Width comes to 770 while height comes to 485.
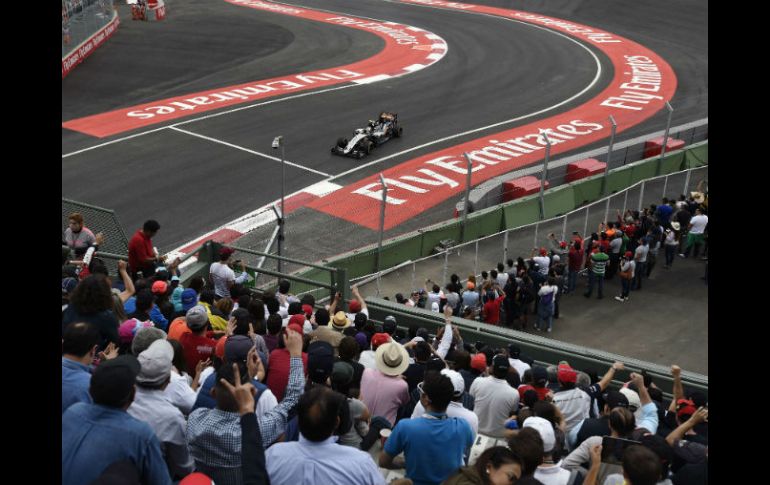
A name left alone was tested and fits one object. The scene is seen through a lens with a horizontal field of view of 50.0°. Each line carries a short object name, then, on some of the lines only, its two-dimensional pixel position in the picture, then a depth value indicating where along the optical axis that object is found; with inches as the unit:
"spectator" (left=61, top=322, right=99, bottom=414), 203.0
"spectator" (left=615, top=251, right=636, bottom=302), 648.4
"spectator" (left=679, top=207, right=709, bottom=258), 710.5
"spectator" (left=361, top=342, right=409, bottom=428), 278.8
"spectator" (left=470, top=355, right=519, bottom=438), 301.1
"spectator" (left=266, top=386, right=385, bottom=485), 182.7
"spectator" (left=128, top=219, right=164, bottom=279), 459.5
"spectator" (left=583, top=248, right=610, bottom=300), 643.5
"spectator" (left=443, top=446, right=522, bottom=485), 185.3
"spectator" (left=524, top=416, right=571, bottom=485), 224.4
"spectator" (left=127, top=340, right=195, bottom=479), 210.7
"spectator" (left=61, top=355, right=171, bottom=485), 169.3
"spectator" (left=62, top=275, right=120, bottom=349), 279.0
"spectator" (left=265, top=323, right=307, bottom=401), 267.9
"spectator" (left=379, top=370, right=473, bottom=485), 219.1
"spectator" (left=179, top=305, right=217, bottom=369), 298.4
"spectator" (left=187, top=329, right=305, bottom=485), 200.8
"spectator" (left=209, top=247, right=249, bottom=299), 467.2
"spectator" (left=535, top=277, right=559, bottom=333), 588.1
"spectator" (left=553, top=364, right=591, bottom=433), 311.4
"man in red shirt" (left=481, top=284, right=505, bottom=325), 562.9
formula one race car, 957.2
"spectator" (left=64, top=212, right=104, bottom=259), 458.3
